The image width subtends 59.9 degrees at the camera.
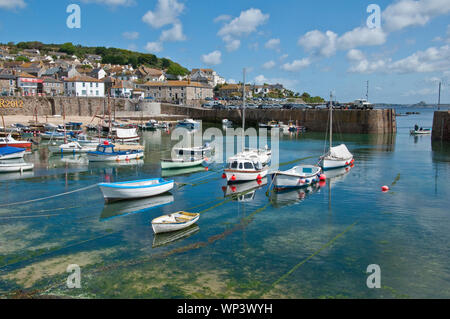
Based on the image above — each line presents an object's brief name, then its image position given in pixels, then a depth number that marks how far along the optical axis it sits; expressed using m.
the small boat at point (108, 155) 39.22
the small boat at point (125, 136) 52.46
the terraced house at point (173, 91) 115.50
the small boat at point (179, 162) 34.91
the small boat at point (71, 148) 44.78
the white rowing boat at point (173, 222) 18.27
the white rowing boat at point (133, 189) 23.83
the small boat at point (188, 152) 37.28
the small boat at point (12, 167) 33.29
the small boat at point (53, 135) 57.34
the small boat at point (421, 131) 73.81
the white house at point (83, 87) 97.38
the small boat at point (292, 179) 27.59
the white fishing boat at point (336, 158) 36.12
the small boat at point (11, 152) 38.28
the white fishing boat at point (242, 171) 29.16
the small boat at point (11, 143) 44.19
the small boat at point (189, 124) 84.23
